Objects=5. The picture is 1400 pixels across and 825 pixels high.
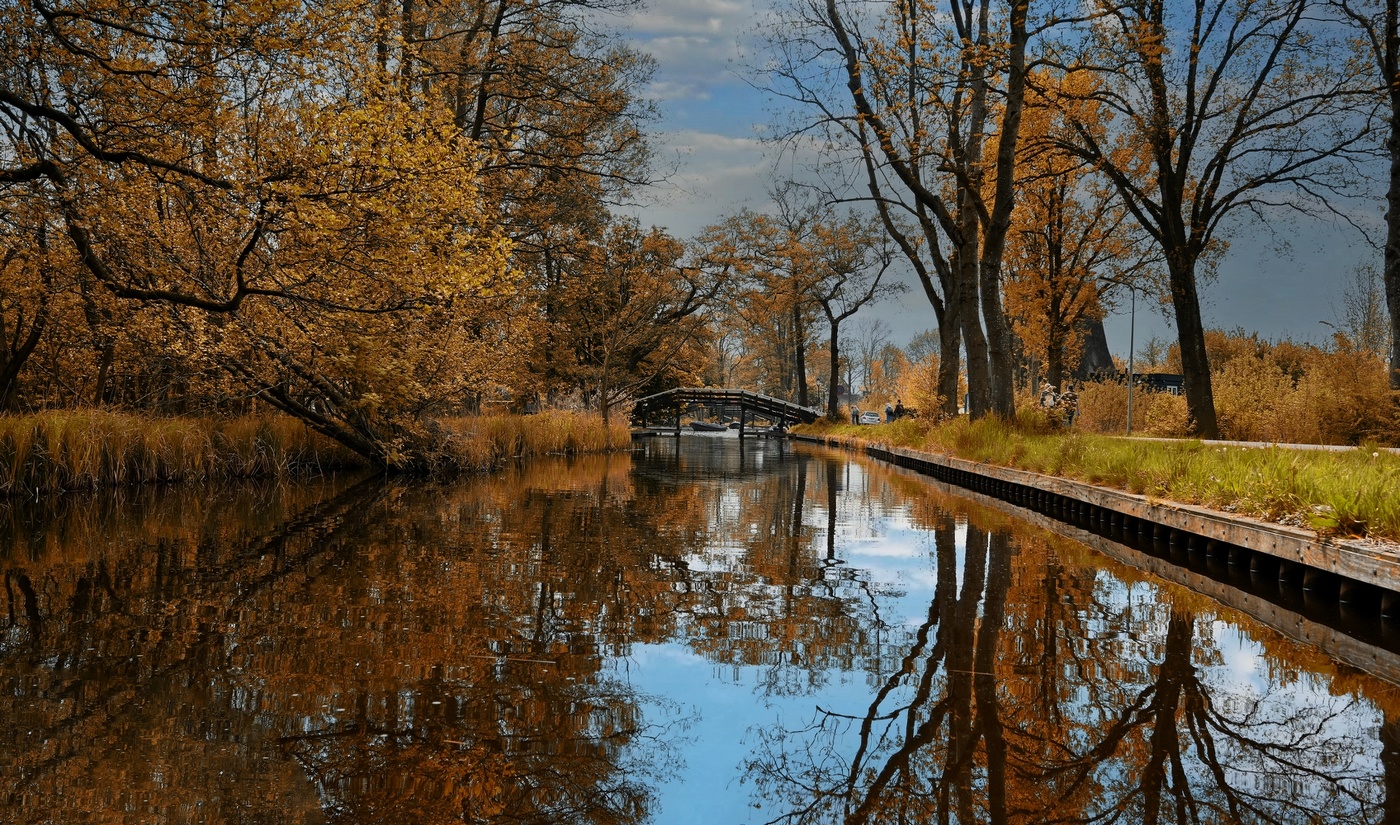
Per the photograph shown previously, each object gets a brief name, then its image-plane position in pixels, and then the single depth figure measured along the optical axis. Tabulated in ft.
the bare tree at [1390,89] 46.60
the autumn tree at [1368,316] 93.09
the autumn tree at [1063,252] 79.46
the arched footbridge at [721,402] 131.13
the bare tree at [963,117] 45.37
